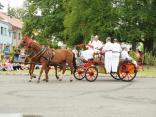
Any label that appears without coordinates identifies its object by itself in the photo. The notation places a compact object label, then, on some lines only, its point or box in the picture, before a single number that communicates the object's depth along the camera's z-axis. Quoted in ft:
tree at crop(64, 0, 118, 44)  147.13
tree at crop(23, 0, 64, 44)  202.80
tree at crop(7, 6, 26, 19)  441.44
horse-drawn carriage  73.05
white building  278.97
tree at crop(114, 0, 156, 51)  146.30
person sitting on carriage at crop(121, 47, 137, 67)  74.26
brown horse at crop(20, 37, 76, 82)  71.10
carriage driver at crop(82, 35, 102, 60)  74.72
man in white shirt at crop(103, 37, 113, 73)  73.41
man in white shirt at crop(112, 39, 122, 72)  73.27
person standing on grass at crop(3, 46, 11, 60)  100.95
